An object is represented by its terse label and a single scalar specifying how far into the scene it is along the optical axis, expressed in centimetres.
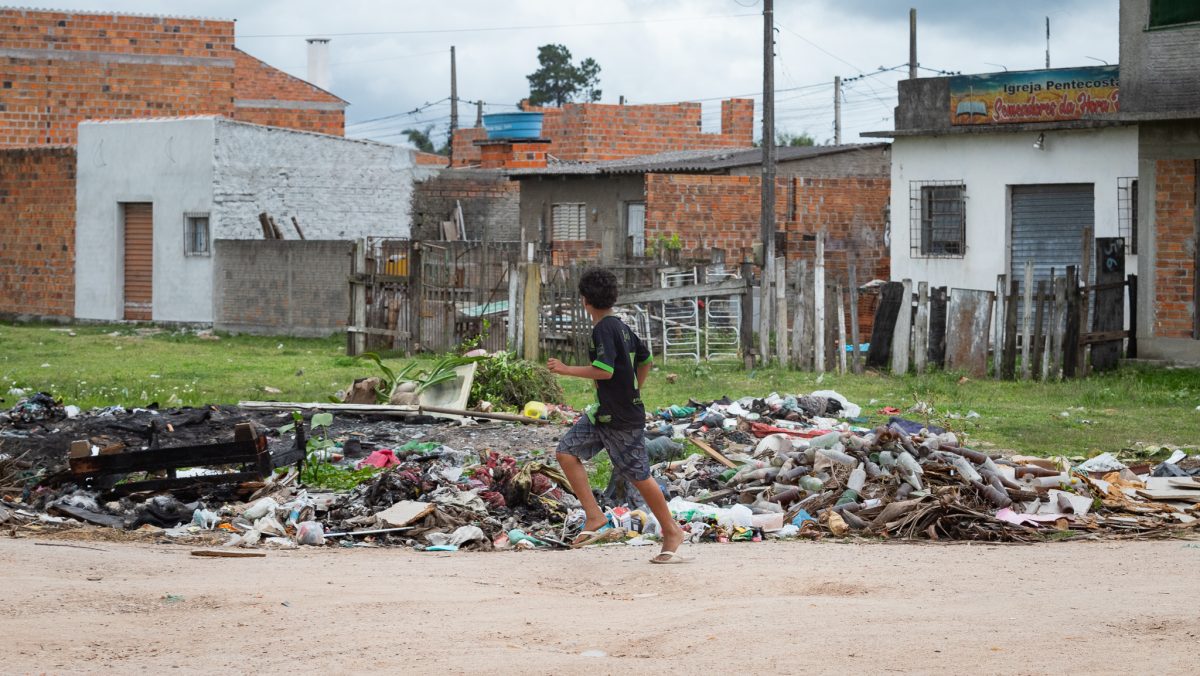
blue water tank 3703
